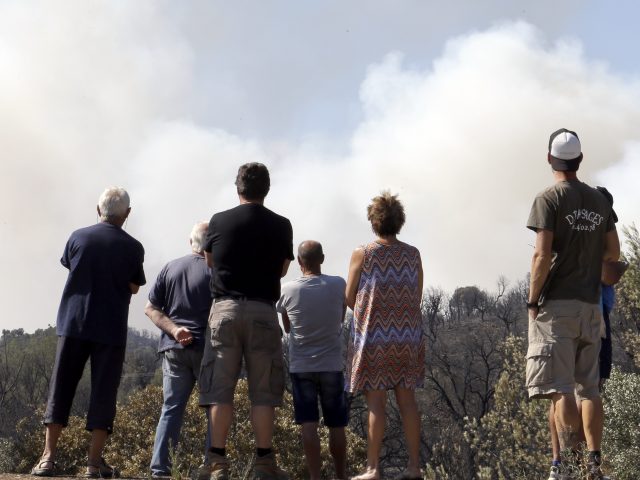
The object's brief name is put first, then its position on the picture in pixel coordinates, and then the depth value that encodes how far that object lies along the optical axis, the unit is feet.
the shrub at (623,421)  70.54
